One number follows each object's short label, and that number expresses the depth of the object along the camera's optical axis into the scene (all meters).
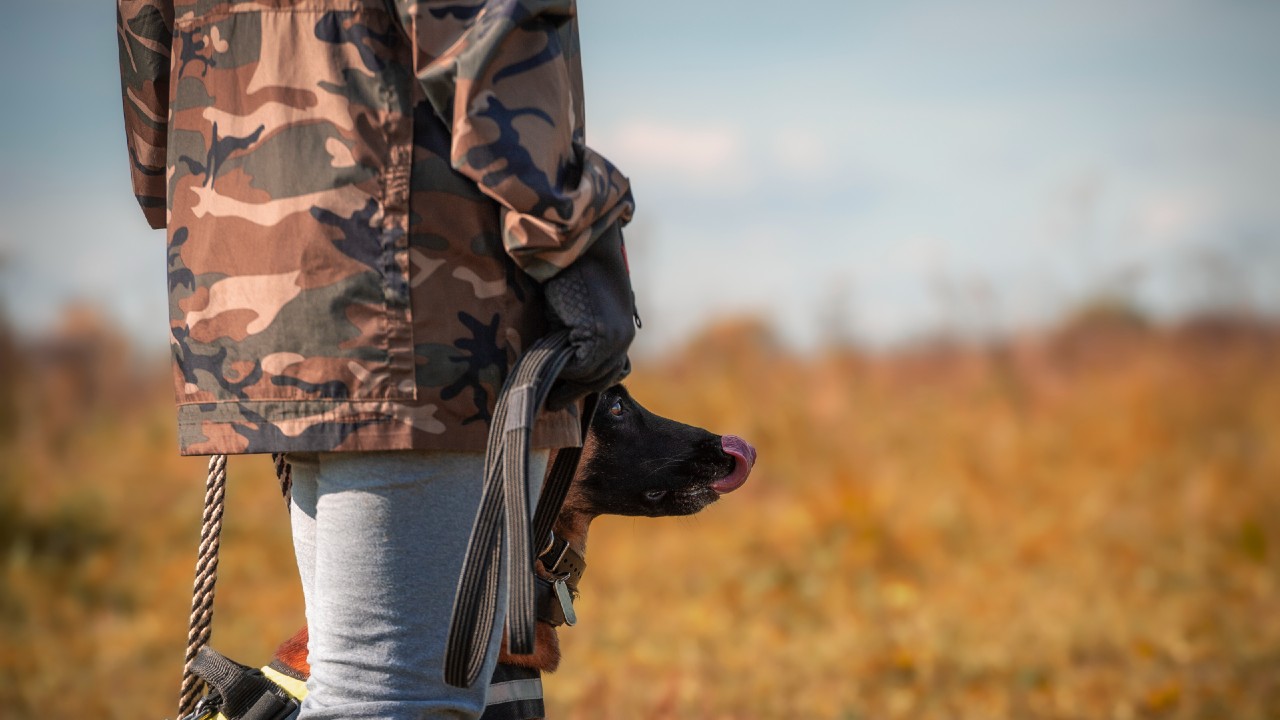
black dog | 5.90
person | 5.35
